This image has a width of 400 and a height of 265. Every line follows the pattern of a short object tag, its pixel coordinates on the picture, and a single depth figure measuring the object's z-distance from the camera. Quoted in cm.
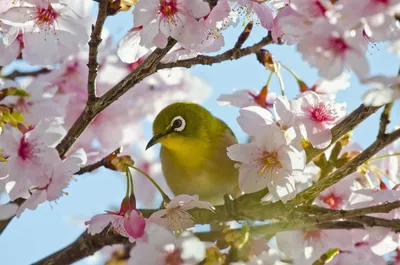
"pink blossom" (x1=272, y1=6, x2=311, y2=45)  418
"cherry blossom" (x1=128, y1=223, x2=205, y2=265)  500
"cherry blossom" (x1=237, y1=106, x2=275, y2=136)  529
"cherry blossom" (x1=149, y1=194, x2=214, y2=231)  533
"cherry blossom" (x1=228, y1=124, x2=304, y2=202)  517
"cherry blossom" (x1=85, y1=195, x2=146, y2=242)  522
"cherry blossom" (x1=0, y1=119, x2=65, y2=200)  507
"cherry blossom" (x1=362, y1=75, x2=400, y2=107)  379
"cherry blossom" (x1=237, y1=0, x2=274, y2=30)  498
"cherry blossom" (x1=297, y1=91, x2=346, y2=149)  518
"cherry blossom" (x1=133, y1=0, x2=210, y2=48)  481
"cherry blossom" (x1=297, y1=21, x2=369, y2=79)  400
